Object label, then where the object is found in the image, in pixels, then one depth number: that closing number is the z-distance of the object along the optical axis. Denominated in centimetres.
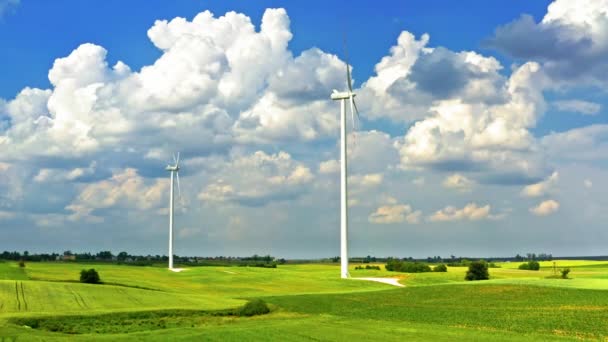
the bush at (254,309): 6384
